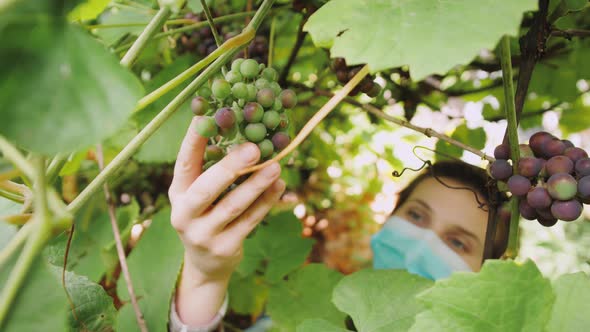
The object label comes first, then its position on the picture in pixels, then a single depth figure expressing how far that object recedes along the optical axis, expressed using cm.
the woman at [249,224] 69
